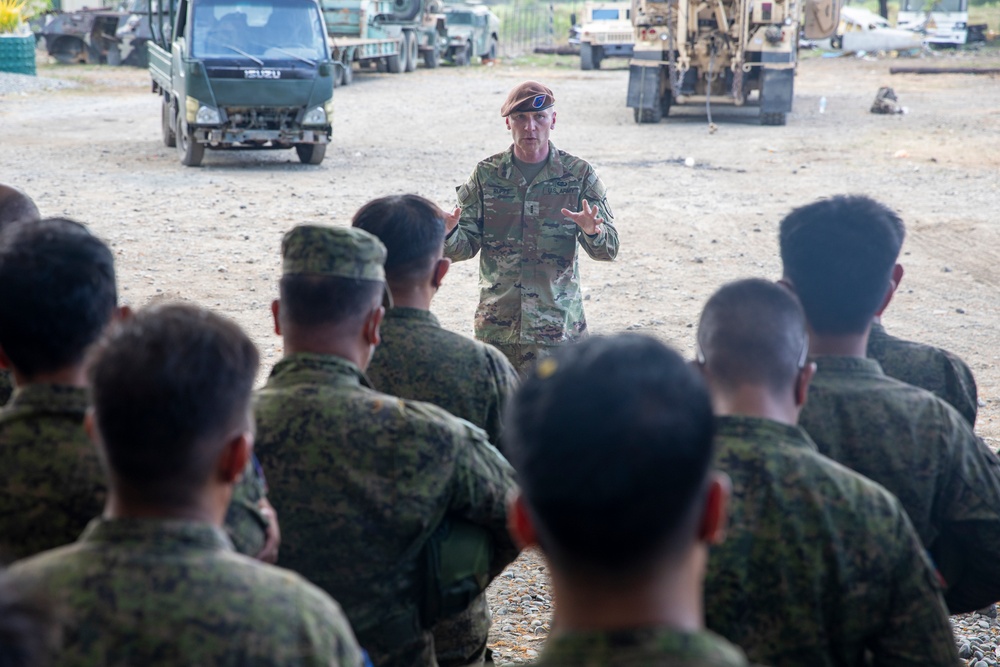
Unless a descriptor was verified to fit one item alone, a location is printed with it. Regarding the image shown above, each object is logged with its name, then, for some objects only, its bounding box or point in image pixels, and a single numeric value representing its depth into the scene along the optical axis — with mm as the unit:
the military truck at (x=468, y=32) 29359
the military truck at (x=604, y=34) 26484
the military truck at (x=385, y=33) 23234
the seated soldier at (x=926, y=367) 2787
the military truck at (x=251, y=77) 12289
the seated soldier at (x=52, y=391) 1845
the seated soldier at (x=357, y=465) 2170
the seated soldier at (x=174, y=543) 1396
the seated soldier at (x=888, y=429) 2332
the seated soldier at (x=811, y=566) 1887
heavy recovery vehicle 16422
